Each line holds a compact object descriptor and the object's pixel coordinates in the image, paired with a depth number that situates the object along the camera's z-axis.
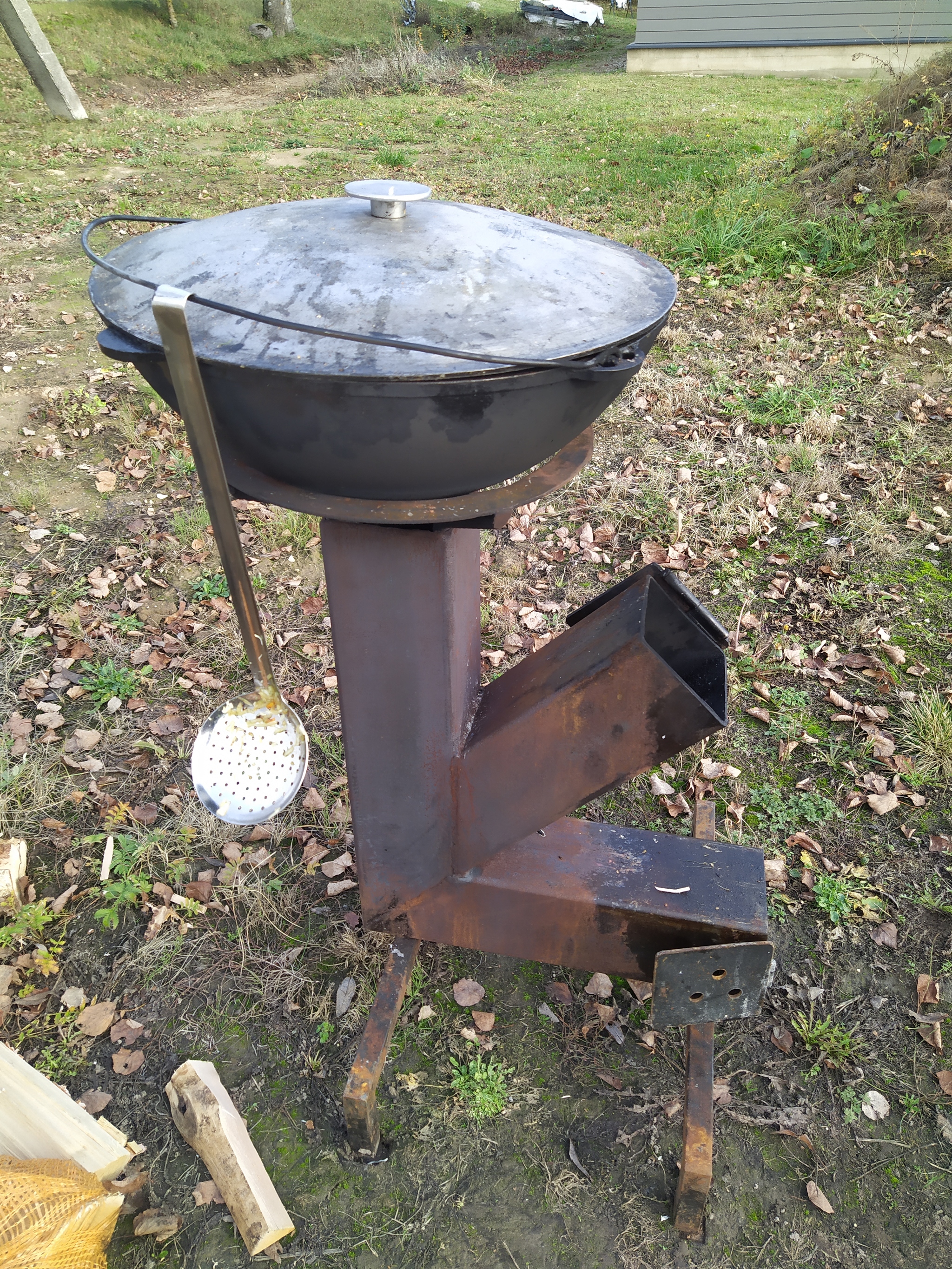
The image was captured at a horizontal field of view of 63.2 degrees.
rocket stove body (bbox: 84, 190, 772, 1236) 1.12
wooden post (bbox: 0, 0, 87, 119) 9.57
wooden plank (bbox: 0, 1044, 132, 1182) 1.59
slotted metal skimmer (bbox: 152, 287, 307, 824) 1.46
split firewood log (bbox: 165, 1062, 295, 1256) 1.63
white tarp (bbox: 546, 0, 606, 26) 18.39
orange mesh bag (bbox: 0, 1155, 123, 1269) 1.36
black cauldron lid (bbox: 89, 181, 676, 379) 1.10
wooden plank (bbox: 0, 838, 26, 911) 2.26
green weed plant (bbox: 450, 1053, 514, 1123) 1.90
